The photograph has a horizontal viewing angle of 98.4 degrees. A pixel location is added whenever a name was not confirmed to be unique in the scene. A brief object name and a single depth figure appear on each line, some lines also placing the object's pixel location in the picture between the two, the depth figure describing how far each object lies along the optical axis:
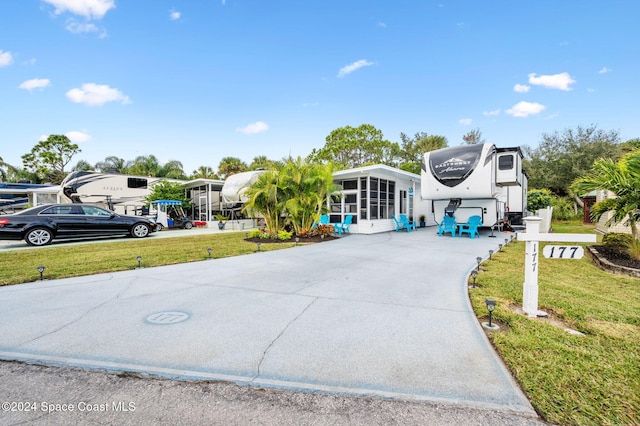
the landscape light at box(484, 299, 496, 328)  2.95
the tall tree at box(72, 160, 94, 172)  32.03
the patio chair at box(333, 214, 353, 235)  12.30
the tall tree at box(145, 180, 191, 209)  17.64
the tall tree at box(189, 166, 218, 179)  32.73
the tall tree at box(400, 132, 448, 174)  28.62
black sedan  8.98
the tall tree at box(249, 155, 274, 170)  32.31
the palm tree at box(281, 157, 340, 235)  10.41
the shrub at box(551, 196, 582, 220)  19.81
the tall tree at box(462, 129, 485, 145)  28.97
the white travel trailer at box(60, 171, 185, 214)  17.53
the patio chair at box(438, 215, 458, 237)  11.06
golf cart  16.11
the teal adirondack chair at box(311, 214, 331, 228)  12.55
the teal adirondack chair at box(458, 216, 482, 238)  10.53
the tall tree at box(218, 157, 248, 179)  31.77
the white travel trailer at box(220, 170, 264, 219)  14.93
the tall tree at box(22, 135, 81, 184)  33.19
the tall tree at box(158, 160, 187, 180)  29.41
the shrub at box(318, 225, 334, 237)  11.20
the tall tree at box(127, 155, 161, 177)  28.80
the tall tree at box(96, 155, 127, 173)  31.39
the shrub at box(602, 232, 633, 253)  6.70
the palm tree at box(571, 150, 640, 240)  5.83
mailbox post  3.37
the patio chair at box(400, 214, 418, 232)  13.69
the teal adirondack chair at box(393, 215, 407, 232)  13.38
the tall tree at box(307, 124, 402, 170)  30.92
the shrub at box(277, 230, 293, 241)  10.58
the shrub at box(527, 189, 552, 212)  19.34
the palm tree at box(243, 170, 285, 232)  10.48
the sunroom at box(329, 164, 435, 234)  12.48
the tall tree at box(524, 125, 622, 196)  20.69
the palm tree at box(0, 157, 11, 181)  30.39
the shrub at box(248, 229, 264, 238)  11.15
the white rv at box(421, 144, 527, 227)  9.80
